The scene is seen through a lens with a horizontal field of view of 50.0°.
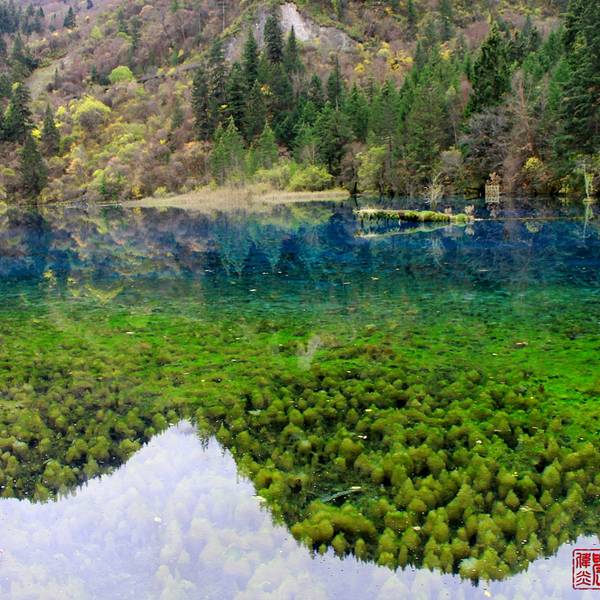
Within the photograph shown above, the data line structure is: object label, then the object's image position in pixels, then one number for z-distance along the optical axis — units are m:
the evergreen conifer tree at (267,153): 75.56
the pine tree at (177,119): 93.69
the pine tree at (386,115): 65.25
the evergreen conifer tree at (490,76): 56.28
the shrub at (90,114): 103.75
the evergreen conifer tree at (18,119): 90.56
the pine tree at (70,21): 159.39
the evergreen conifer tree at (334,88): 88.00
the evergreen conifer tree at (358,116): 74.00
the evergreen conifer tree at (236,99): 88.06
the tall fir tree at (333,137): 72.62
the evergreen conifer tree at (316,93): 88.82
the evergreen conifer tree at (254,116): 87.06
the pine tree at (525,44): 70.79
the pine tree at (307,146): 73.56
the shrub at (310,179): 72.31
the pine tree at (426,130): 59.66
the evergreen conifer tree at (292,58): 100.25
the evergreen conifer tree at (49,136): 97.00
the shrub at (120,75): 120.00
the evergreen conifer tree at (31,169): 81.94
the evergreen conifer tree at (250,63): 93.44
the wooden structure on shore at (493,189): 51.75
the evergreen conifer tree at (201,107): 89.62
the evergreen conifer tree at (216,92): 89.06
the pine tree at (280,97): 91.12
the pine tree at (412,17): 126.31
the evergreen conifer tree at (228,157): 75.12
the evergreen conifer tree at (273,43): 105.62
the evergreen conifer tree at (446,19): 116.06
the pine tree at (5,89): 108.75
